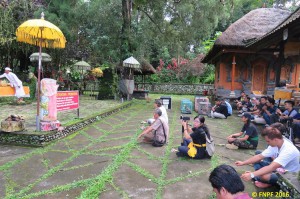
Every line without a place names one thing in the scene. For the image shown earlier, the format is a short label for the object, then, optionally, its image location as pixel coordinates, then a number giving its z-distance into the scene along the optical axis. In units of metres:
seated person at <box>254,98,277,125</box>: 7.66
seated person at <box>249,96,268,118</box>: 8.54
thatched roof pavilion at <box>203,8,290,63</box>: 12.60
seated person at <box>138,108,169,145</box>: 5.64
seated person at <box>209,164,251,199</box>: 1.94
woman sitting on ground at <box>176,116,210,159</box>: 4.67
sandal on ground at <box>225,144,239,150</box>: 5.69
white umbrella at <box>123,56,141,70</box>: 13.54
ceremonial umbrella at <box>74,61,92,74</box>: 15.69
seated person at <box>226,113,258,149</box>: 5.50
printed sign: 6.38
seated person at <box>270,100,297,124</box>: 6.23
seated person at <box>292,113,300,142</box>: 5.49
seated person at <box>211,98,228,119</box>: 10.06
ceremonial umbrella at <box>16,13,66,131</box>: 5.54
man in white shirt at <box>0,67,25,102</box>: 9.49
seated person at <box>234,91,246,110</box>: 11.73
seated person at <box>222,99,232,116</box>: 10.15
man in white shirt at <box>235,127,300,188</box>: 3.13
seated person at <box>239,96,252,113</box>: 10.79
